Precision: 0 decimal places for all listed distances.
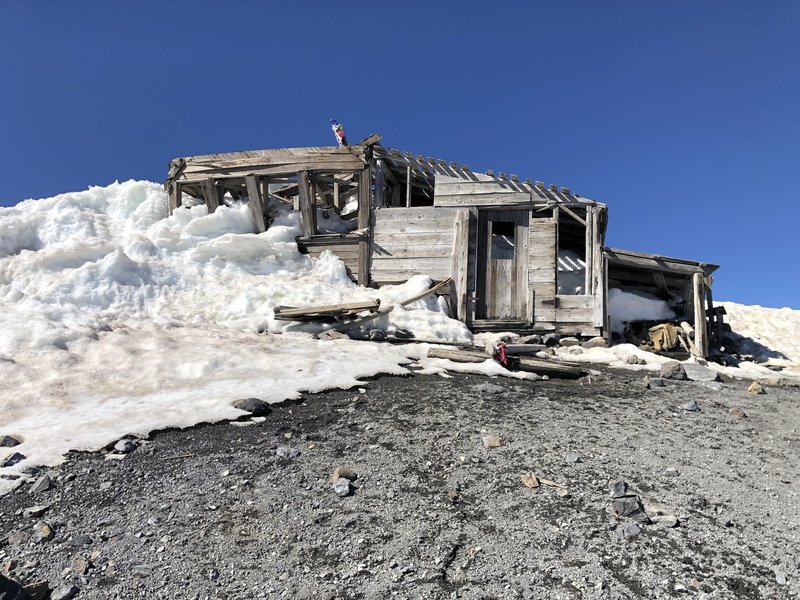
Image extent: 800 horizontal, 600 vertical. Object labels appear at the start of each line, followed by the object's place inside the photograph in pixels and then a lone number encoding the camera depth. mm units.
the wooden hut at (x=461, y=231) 14805
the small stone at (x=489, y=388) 8570
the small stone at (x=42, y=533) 4465
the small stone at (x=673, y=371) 10352
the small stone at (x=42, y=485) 5142
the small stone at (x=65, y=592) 3794
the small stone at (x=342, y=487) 5094
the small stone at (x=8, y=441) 5934
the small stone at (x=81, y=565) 4074
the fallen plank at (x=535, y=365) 10156
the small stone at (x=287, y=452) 5949
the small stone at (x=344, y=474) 5391
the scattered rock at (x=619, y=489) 4959
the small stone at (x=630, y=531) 4340
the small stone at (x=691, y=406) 7969
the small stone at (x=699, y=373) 10352
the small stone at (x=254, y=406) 7297
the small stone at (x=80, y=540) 4402
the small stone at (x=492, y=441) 6172
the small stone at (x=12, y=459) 5559
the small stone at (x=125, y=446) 6014
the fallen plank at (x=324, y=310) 12758
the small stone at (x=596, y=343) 13801
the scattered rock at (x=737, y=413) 7720
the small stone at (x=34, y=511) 4778
